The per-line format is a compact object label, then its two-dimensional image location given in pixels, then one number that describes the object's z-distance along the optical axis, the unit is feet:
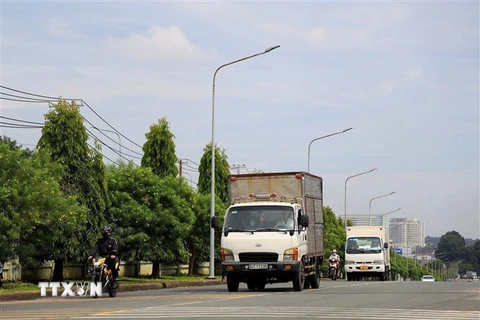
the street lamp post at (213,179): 129.39
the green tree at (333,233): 260.62
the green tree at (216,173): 188.24
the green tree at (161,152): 148.66
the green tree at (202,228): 154.71
